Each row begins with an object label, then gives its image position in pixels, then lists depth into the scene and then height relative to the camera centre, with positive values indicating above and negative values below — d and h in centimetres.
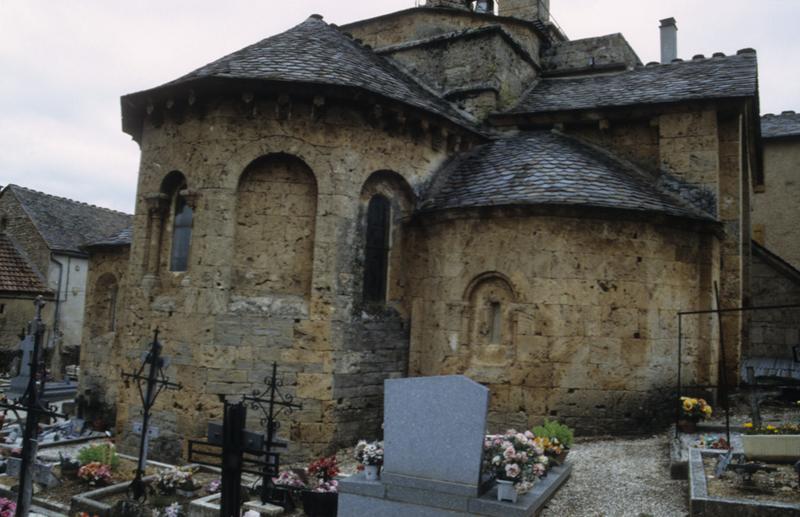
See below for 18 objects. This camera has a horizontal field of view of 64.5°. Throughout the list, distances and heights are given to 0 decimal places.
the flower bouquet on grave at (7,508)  694 -215
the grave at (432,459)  596 -121
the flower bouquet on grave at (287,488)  730 -186
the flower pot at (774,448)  696 -107
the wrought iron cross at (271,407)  730 -120
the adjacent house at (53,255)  2380 +242
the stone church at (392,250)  991 +140
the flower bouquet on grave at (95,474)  838 -205
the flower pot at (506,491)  593 -144
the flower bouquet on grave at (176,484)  804 -204
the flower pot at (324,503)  700 -191
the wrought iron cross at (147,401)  781 -105
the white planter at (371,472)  655 -145
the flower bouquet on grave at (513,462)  603 -125
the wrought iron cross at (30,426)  612 -107
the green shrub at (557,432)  811 -119
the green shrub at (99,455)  890 -191
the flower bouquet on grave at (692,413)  943 -98
